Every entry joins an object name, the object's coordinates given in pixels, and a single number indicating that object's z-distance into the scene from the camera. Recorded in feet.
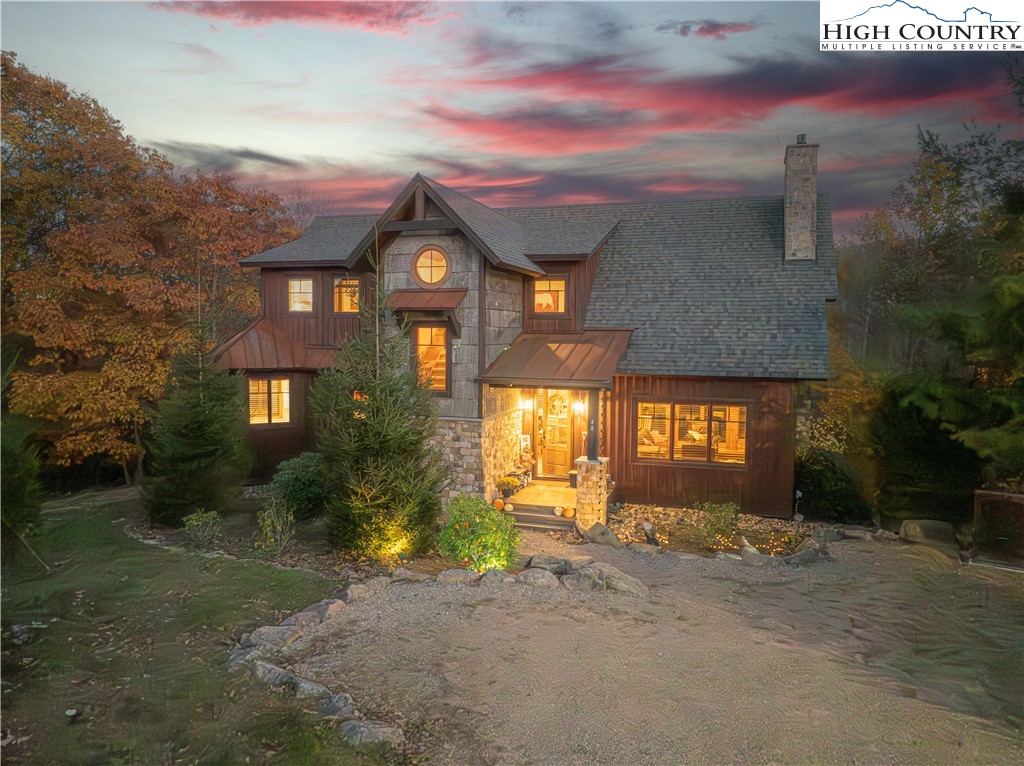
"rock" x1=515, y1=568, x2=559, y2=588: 33.91
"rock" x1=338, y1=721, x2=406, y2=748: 20.62
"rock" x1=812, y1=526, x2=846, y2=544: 44.70
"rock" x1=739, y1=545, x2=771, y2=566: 39.61
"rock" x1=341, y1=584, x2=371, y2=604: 31.76
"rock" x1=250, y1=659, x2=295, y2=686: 24.16
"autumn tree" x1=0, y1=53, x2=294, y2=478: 52.70
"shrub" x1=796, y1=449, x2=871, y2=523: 48.96
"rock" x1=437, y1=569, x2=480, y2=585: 34.35
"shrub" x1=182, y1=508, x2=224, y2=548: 42.24
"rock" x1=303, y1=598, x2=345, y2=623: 29.81
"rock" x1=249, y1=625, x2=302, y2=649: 27.14
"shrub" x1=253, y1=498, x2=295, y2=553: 40.65
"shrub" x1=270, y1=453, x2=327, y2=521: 47.96
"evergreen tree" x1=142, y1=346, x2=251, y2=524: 44.91
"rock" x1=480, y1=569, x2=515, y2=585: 34.13
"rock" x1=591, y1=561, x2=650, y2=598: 33.73
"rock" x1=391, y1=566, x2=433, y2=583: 34.55
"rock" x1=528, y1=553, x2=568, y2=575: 36.29
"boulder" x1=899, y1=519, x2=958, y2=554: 42.80
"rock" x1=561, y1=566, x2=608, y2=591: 34.01
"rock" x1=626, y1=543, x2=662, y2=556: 41.56
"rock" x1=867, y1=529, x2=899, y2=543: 44.29
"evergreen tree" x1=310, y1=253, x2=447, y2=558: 36.70
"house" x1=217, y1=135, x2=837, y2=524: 48.96
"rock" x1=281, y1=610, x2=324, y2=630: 29.01
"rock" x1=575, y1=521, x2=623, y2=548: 44.01
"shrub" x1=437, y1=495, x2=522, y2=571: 36.91
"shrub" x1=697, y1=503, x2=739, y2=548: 44.62
